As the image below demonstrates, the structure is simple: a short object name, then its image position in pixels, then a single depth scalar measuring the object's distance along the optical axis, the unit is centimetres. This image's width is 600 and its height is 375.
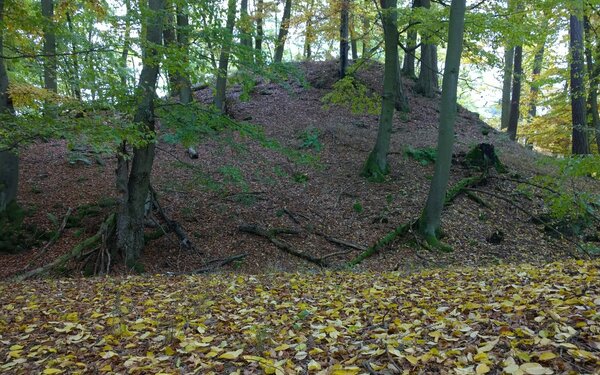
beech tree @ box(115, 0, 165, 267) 761
